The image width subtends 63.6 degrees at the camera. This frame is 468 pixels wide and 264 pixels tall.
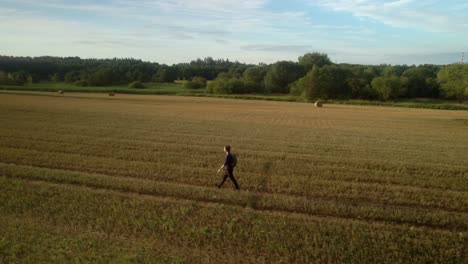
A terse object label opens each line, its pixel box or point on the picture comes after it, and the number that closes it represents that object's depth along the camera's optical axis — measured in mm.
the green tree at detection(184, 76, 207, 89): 107938
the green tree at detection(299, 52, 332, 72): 127525
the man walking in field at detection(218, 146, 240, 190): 12609
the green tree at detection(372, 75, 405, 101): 82625
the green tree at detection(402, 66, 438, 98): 87500
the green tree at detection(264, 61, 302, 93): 105125
